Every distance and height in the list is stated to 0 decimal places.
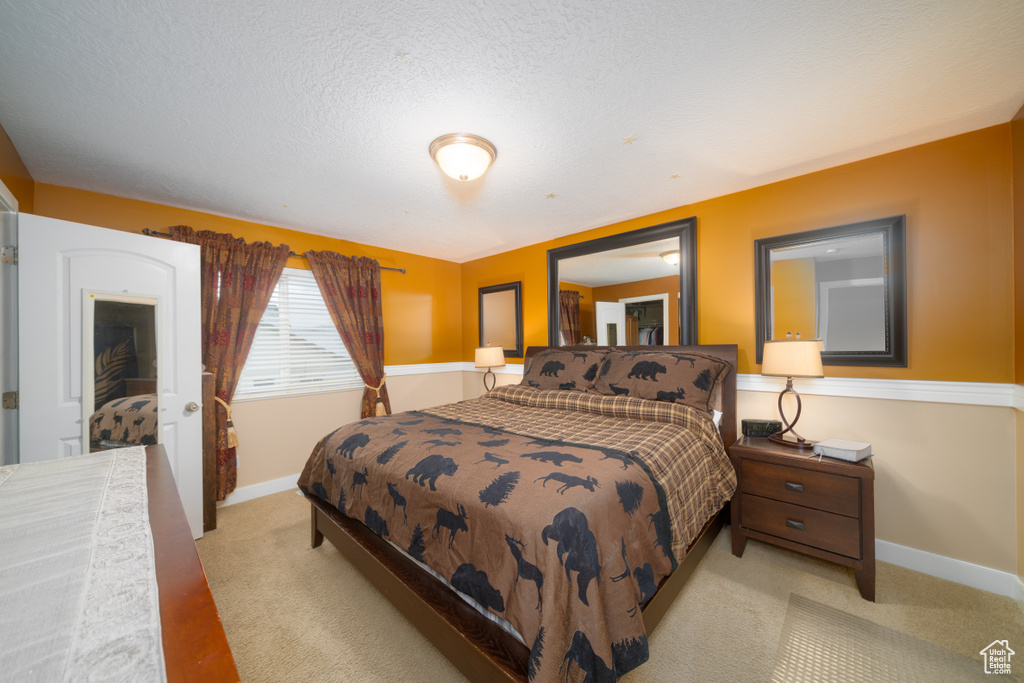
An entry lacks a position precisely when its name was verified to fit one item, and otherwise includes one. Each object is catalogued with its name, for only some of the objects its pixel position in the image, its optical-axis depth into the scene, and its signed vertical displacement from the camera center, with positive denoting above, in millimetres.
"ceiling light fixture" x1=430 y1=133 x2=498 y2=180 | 2096 +1074
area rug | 1508 -1354
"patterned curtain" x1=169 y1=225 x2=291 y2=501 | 3070 +344
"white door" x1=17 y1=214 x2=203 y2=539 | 2039 +119
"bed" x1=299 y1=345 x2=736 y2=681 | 1199 -707
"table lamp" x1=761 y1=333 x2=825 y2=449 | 2193 -137
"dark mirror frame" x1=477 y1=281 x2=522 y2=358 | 4355 +281
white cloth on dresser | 483 -409
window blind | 3453 -57
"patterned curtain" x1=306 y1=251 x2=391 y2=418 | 3787 +353
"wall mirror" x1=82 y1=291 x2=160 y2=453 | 2217 -156
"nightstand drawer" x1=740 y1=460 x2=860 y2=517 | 1972 -839
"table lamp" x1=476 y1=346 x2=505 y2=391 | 4195 -179
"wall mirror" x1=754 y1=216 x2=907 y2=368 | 2266 +308
